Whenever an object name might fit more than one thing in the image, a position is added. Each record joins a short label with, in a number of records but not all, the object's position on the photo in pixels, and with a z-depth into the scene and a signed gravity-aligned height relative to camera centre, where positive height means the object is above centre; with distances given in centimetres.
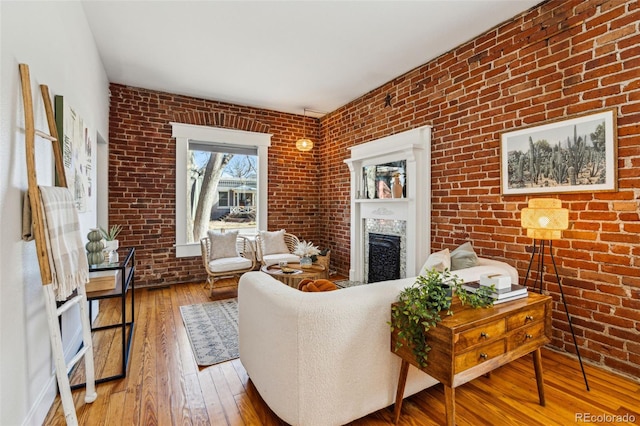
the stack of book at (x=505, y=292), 174 -48
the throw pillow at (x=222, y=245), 441 -48
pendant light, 524 +117
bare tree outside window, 498 +50
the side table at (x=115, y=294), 215 -59
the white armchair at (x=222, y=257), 414 -65
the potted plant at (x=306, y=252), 380 -53
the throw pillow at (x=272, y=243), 480 -49
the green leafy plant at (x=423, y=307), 151 -49
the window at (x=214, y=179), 479 +57
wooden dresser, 142 -67
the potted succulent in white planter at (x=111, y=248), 254 -32
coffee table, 330 -69
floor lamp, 214 -6
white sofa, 151 -75
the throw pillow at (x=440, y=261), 235 -40
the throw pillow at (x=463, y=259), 255 -41
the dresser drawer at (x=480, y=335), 142 -61
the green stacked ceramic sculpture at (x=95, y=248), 230 -28
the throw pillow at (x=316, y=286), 193 -49
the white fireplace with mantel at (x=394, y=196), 369 +21
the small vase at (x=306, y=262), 371 -62
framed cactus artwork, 222 +45
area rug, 253 -116
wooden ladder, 152 -19
